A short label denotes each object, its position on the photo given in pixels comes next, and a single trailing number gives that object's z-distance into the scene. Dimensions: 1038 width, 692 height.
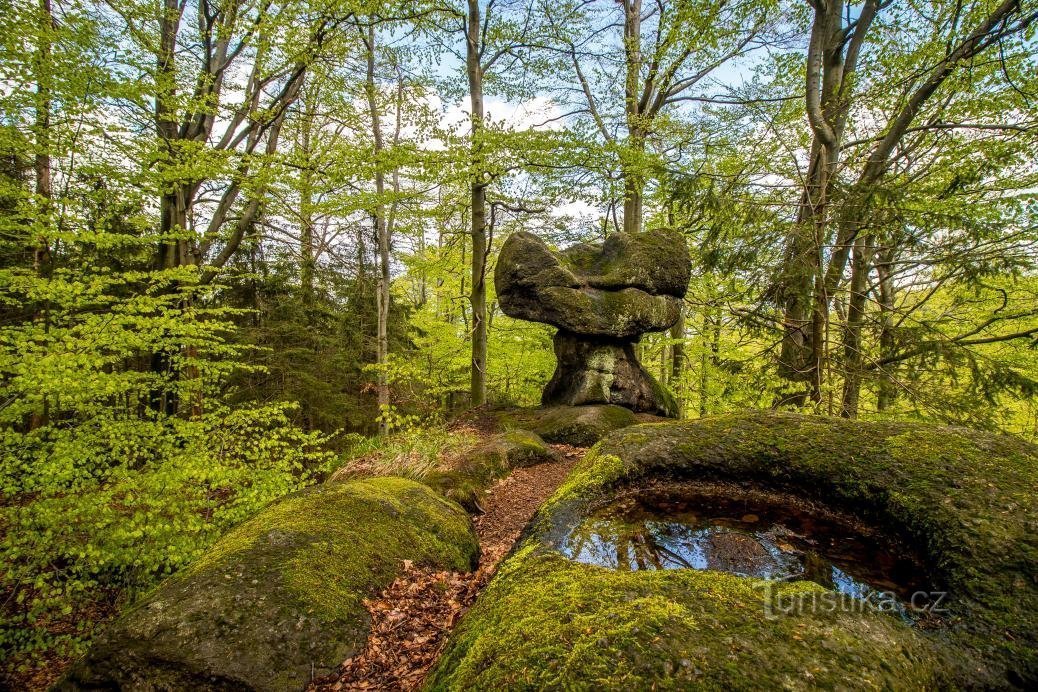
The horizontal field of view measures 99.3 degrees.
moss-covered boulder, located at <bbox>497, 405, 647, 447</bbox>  6.64
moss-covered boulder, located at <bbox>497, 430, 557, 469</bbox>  5.51
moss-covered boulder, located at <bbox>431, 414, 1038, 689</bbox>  1.23
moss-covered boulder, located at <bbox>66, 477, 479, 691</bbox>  1.95
